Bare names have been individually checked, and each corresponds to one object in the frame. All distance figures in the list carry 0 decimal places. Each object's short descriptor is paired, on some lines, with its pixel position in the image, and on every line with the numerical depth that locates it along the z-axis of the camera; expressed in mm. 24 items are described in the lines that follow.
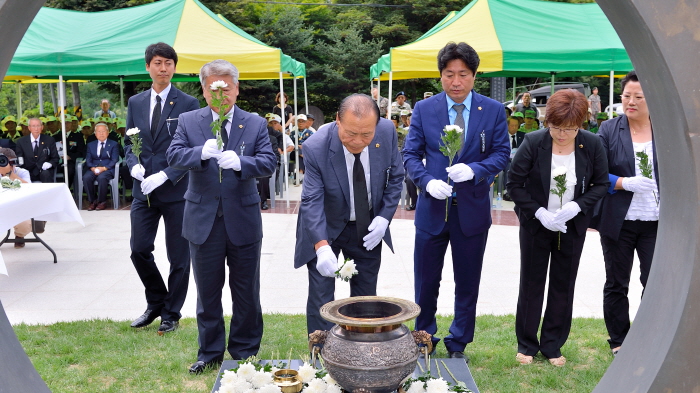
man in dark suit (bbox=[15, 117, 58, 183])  11648
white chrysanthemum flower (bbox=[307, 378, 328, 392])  3082
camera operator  7805
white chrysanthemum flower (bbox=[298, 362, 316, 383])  3244
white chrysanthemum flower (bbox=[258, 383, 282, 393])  3076
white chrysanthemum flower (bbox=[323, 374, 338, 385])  3130
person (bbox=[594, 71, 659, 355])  4242
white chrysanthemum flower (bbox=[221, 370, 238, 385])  3180
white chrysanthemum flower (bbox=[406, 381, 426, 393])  3092
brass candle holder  3195
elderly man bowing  3867
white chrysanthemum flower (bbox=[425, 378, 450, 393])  3030
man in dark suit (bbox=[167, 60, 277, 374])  4023
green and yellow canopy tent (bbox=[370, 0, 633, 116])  10547
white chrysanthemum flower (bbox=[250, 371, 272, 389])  3189
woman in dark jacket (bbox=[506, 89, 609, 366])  4039
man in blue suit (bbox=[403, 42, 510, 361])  4223
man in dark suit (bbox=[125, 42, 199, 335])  4855
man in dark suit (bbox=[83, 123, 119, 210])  11680
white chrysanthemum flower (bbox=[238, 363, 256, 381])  3225
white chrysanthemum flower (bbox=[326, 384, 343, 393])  3061
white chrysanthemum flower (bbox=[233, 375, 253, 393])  3146
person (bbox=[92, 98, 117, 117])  17647
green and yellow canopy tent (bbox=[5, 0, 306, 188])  10547
